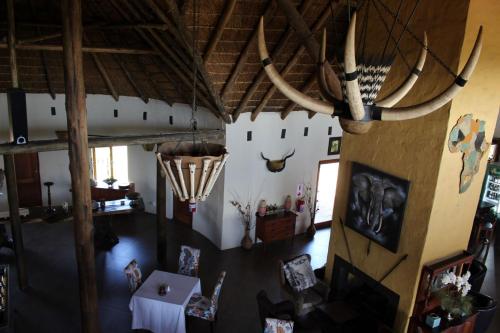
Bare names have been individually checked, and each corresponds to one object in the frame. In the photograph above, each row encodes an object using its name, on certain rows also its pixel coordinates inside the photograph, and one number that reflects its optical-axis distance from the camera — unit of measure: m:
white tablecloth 5.74
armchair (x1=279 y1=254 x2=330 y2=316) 6.21
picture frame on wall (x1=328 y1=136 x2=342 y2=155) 9.99
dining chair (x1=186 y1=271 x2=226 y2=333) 5.93
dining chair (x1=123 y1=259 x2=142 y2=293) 6.14
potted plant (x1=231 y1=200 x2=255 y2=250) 8.99
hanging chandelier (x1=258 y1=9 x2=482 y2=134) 2.04
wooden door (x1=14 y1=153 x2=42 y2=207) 10.16
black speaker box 5.48
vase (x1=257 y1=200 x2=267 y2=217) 9.12
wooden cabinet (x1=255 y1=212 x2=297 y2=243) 9.05
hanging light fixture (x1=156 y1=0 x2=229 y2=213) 3.39
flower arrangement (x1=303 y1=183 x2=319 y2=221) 9.95
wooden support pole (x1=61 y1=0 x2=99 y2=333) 4.32
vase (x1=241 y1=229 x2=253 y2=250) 8.99
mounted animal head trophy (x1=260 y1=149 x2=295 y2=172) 9.06
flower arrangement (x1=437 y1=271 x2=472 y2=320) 5.18
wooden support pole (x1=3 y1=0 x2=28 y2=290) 6.10
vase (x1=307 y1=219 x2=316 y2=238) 9.95
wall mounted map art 4.67
